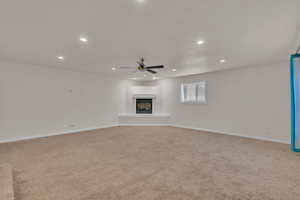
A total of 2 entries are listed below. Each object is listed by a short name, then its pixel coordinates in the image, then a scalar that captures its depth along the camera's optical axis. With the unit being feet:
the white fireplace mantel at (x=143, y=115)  24.56
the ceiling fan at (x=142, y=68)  12.93
